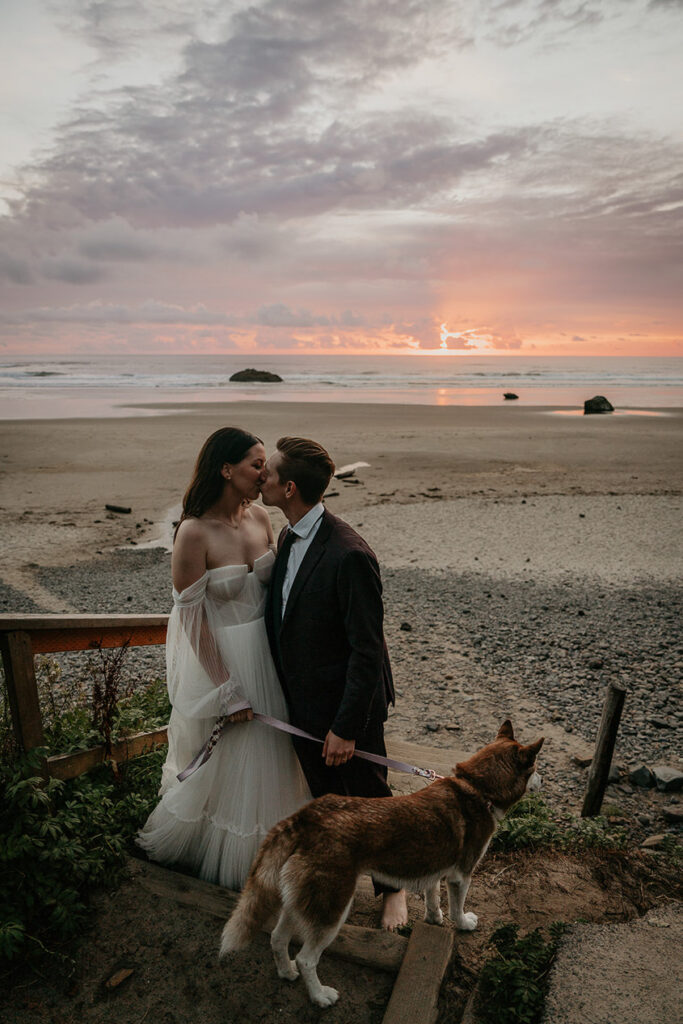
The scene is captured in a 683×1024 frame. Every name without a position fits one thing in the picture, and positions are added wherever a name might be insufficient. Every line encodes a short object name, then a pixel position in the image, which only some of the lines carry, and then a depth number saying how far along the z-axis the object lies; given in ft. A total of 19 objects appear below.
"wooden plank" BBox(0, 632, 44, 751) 11.40
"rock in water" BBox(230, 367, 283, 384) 220.84
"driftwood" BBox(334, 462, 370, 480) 62.49
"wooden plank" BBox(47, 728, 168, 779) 13.03
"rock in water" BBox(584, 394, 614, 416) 125.59
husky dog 9.19
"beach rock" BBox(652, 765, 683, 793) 17.22
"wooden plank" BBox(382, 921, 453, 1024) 9.42
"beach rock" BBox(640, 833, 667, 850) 14.80
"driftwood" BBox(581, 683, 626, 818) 15.88
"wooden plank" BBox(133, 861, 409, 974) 10.48
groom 10.74
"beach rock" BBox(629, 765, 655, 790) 17.46
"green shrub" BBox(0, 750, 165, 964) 10.67
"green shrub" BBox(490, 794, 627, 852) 14.58
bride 11.80
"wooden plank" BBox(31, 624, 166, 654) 12.04
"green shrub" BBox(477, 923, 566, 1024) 9.66
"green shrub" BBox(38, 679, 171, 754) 14.14
